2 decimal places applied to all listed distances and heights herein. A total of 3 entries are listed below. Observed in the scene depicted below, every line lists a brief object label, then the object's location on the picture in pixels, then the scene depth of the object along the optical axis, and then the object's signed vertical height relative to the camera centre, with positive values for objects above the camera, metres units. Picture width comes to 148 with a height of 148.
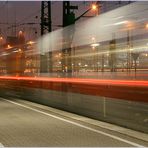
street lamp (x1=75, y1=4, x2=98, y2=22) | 27.86 +3.02
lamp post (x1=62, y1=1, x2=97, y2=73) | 18.20 +0.27
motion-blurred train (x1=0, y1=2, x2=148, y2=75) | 12.83 +0.57
